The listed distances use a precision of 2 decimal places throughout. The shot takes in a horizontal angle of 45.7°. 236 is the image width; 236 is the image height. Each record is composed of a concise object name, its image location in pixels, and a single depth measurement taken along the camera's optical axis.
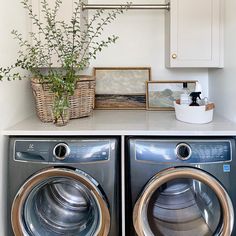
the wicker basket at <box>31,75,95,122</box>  1.80
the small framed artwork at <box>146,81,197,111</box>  2.35
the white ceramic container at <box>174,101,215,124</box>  1.72
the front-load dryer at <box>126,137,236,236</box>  1.50
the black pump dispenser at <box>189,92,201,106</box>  1.78
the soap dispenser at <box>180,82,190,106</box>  1.83
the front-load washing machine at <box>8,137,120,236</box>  1.52
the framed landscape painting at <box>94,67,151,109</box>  2.38
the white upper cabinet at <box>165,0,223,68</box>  2.01
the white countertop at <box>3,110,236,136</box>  1.57
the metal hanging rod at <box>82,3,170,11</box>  2.13
